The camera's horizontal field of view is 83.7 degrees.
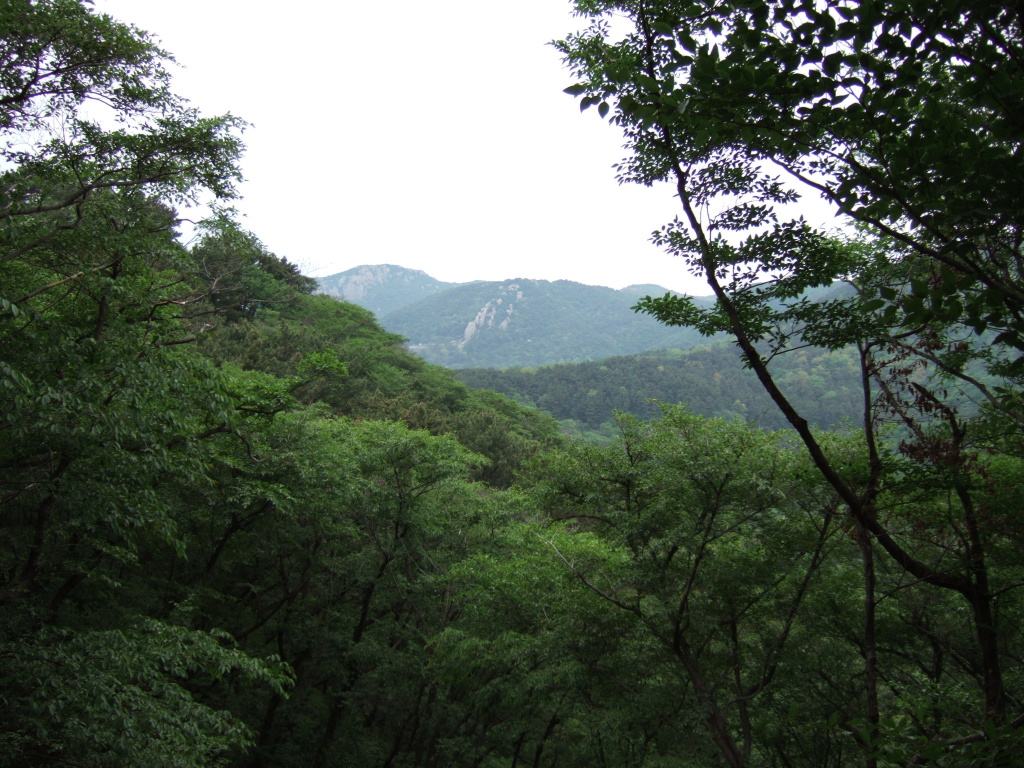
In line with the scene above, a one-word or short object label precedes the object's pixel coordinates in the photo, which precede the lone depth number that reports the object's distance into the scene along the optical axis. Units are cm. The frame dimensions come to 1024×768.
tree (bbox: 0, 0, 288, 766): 504
